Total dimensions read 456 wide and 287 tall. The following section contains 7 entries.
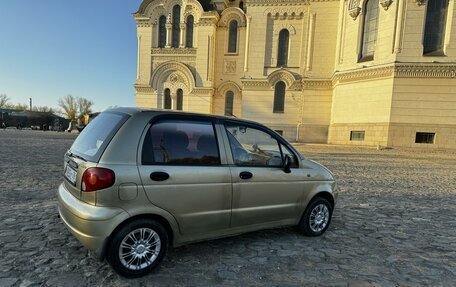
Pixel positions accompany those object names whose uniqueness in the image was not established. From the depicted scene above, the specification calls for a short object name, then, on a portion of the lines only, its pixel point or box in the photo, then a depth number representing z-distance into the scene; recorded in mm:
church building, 20016
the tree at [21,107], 88288
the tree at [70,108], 89031
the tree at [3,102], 83075
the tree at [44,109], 90400
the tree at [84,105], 90925
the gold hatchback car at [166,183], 2775
